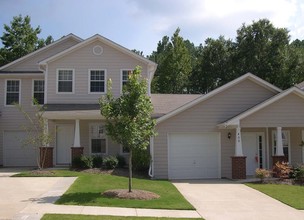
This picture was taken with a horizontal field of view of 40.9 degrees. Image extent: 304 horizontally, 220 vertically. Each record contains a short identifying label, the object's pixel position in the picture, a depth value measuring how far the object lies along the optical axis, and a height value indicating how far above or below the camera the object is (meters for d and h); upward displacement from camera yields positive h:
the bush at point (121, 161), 22.25 -1.02
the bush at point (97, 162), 21.56 -1.03
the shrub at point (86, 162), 21.05 -1.01
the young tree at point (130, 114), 14.04 +0.98
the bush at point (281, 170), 19.38 -1.31
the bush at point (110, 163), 21.39 -1.08
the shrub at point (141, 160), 20.83 -0.90
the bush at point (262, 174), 18.45 -1.42
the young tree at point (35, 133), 22.09 +0.58
